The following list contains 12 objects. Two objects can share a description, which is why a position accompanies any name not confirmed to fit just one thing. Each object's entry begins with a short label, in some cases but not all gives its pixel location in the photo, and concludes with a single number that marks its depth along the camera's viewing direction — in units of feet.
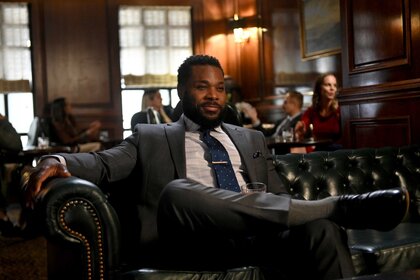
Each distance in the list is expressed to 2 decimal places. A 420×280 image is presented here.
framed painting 19.04
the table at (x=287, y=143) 14.15
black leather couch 5.76
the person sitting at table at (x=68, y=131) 21.35
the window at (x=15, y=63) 23.91
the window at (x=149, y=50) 25.80
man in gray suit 5.79
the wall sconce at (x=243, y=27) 25.08
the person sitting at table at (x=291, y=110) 18.10
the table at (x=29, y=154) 16.82
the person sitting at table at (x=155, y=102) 20.63
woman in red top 15.19
